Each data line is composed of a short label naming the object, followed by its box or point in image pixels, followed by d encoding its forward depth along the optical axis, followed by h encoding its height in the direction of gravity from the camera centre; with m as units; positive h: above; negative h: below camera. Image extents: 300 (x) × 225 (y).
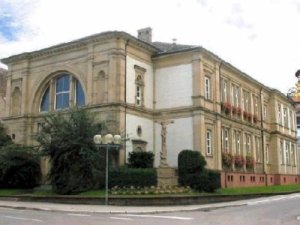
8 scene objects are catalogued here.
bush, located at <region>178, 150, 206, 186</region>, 27.36 +0.41
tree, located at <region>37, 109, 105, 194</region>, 25.65 +1.14
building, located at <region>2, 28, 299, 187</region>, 29.86 +6.64
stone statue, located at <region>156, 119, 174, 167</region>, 28.03 +1.41
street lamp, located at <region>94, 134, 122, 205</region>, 22.39 +1.73
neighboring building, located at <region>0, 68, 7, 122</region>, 43.37 +9.56
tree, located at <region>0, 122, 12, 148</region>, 32.60 +2.79
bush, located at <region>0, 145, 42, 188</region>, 28.96 +0.18
